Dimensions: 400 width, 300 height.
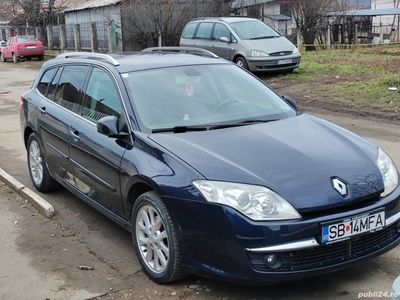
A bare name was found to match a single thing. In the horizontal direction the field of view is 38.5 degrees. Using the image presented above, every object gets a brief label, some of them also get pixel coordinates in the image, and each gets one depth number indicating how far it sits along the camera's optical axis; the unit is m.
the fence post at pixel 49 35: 38.06
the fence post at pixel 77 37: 33.03
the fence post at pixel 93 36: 30.86
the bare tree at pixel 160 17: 26.84
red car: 32.62
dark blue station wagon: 3.55
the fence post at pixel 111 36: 28.23
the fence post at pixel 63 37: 35.72
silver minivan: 15.82
